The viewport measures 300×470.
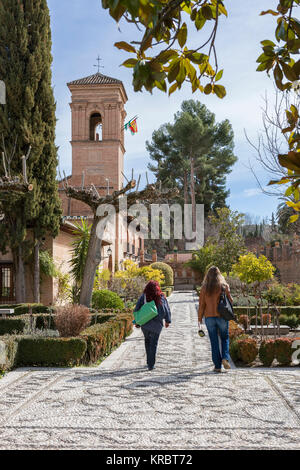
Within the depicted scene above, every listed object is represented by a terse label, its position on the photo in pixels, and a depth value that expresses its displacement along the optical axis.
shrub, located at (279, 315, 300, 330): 13.27
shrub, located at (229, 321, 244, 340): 9.35
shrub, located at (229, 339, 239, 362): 8.20
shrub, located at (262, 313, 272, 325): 11.05
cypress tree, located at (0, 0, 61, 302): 16.23
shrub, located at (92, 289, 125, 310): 14.49
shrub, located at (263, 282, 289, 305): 17.30
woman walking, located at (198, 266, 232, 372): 7.15
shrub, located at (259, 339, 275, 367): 7.81
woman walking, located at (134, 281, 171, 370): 7.39
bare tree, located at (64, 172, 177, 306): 12.68
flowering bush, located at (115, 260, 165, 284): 21.31
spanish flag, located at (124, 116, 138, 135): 25.97
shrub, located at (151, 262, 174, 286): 34.12
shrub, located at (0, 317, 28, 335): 11.02
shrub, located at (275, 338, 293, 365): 7.74
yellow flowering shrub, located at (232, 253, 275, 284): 17.75
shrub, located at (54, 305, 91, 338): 8.48
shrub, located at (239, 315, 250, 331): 11.89
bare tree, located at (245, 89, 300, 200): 10.53
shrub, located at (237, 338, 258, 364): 7.94
